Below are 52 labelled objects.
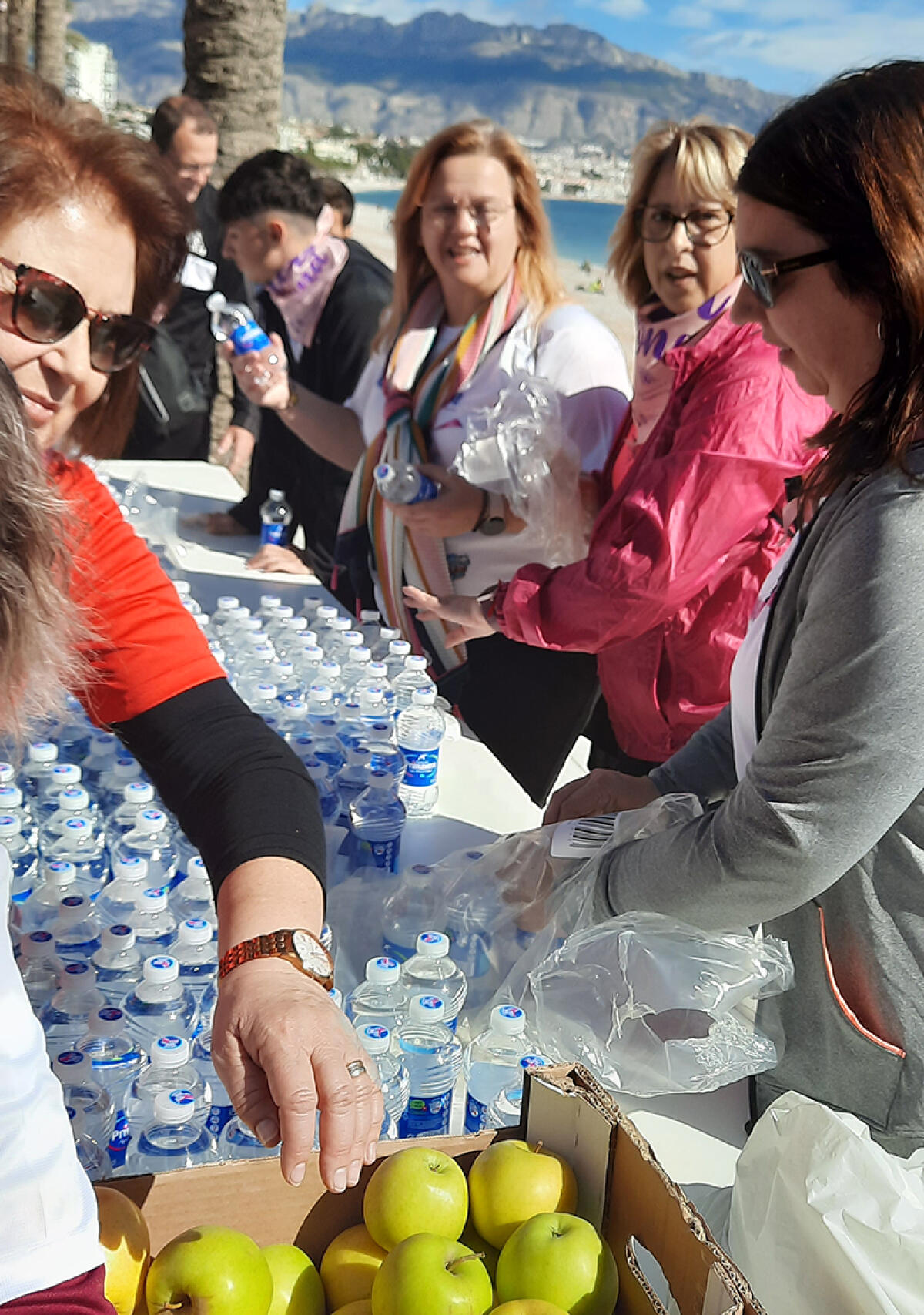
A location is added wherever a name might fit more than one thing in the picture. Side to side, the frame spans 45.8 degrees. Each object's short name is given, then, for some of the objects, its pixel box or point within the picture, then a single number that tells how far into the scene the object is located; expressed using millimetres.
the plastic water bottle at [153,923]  1717
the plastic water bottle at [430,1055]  1476
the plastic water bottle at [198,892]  1852
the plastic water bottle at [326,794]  2174
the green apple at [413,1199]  1076
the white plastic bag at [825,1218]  1090
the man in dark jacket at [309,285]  4336
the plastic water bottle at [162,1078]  1346
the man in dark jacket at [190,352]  5258
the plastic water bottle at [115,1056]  1407
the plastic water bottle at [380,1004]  1580
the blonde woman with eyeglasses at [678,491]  2193
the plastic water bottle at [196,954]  1603
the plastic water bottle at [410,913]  1808
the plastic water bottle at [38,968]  1567
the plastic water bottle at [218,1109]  1434
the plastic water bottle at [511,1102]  1532
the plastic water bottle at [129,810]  1974
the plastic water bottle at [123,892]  1765
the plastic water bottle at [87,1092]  1341
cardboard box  1008
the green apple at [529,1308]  996
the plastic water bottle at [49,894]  1759
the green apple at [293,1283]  1062
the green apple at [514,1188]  1104
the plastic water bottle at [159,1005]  1498
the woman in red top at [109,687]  729
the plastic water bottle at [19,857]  1833
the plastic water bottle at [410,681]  2615
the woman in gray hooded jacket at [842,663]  1276
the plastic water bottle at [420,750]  2186
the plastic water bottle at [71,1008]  1507
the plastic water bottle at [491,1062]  1502
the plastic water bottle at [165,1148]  1373
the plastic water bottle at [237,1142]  1426
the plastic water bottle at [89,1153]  1295
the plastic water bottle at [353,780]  2232
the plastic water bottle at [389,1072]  1474
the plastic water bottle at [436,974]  1603
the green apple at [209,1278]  992
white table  1488
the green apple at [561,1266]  1031
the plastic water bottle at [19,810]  1933
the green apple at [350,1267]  1088
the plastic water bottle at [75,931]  1650
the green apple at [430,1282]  991
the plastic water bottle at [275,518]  3932
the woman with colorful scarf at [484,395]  3133
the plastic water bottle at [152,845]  1939
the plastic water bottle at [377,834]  2027
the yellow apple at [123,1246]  979
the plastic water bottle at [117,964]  1635
